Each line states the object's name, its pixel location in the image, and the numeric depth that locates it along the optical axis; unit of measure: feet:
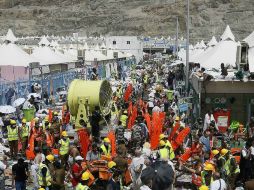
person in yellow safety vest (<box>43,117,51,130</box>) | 46.71
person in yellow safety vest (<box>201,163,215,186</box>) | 28.12
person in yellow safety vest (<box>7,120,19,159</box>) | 44.50
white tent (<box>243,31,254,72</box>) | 51.39
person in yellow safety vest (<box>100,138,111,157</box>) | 36.83
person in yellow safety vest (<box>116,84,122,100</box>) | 74.48
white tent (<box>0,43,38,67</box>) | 71.61
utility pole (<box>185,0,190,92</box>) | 74.73
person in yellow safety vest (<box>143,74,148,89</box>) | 95.15
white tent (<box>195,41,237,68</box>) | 64.75
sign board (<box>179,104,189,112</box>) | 57.55
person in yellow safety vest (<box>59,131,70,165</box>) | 38.63
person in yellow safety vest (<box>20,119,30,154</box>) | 45.55
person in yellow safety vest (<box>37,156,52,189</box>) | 31.01
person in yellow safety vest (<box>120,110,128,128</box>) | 50.96
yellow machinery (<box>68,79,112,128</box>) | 52.39
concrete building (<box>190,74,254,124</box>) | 52.21
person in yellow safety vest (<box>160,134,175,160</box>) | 34.71
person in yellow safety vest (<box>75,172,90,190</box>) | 25.18
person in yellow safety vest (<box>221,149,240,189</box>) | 32.24
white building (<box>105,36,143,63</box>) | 229.45
